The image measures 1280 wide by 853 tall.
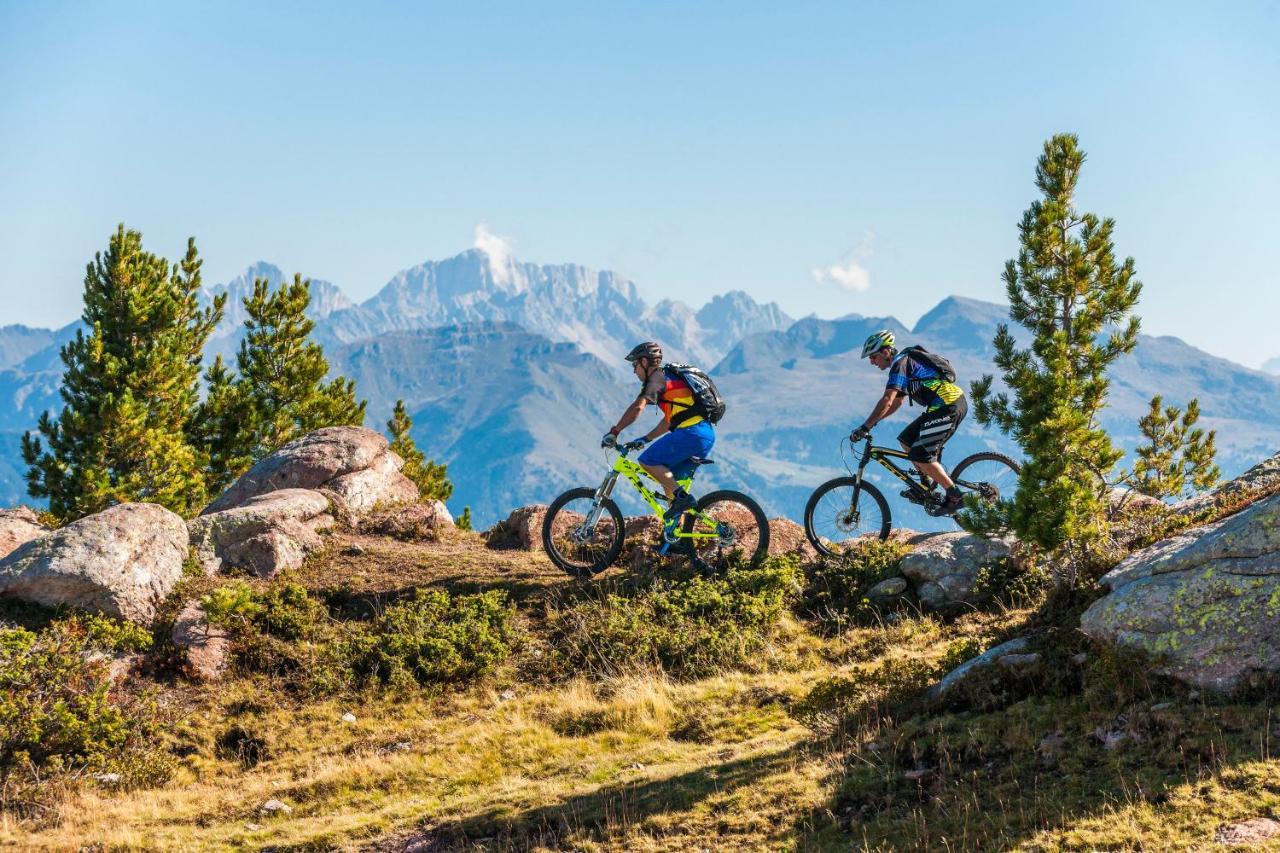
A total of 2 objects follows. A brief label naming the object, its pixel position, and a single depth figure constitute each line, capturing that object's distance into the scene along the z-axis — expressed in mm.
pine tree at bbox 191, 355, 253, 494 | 36594
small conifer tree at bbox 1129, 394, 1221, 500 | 26484
